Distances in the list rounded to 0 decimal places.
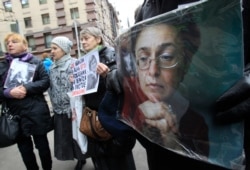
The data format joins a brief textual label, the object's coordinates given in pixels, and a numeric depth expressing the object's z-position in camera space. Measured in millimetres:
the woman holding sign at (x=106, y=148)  1521
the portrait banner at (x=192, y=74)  419
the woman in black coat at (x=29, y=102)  1845
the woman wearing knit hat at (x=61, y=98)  1964
